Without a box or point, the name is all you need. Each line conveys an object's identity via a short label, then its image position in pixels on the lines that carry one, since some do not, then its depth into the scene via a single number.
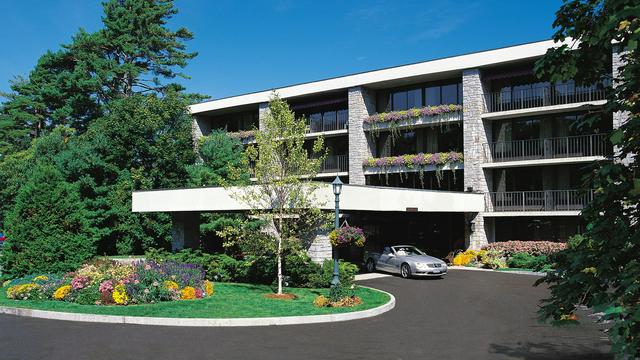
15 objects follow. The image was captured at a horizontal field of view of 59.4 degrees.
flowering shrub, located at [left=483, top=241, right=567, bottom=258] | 30.75
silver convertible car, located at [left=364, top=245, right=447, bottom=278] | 26.02
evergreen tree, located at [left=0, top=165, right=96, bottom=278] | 23.05
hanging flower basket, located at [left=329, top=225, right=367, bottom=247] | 18.16
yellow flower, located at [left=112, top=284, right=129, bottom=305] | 17.09
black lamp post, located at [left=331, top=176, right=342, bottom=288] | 18.45
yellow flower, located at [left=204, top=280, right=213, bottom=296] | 18.98
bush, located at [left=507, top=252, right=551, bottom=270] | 29.80
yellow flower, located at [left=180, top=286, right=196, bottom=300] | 18.16
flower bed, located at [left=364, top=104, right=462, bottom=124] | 35.81
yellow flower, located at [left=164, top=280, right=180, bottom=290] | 18.03
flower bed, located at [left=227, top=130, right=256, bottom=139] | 45.53
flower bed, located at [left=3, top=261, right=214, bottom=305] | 17.45
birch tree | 19.59
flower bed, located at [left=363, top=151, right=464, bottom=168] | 35.66
